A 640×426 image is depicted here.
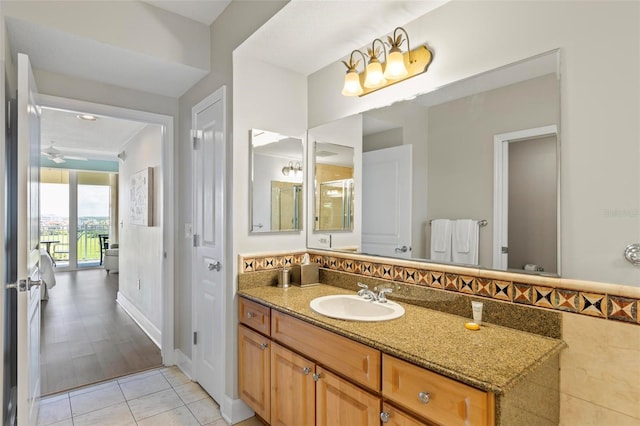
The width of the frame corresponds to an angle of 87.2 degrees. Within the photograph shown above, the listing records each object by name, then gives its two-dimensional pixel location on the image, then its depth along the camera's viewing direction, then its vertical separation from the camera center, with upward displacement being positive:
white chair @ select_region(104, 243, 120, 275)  7.27 -1.02
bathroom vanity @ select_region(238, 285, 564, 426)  1.04 -0.59
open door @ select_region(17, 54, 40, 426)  1.63 -0.13
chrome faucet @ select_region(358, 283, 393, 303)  1.79 -0.45
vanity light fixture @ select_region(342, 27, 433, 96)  1.75 +0.80
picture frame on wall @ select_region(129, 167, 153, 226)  3.77 +0.19
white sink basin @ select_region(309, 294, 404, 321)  1.70 -0.51
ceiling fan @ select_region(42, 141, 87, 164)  5.88 +1.09
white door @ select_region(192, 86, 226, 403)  2.31 -0.22
